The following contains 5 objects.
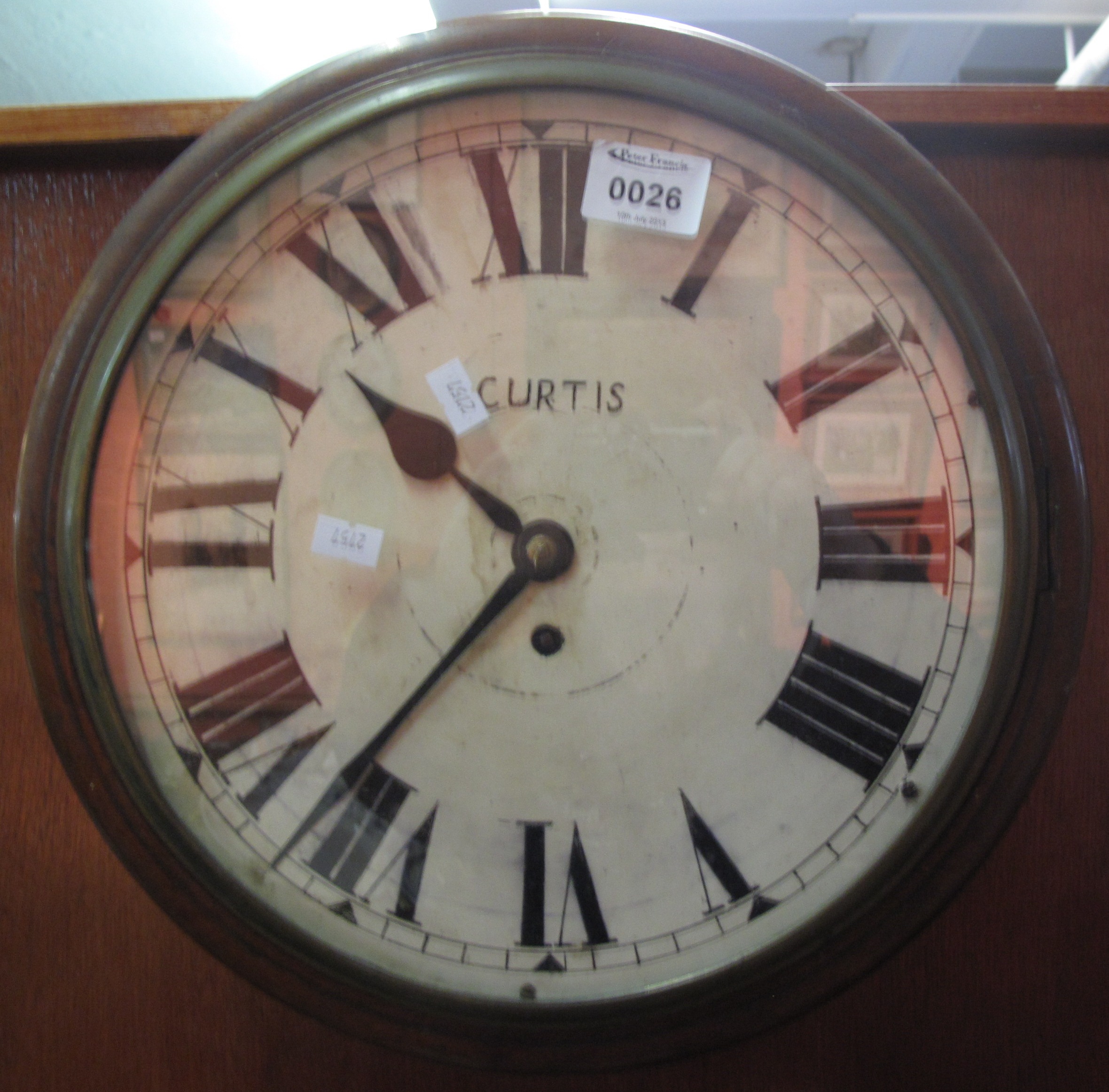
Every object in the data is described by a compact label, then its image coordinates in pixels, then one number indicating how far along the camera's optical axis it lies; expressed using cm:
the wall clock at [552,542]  53
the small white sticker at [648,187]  54
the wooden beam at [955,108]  56
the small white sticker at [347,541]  57
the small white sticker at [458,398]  56
